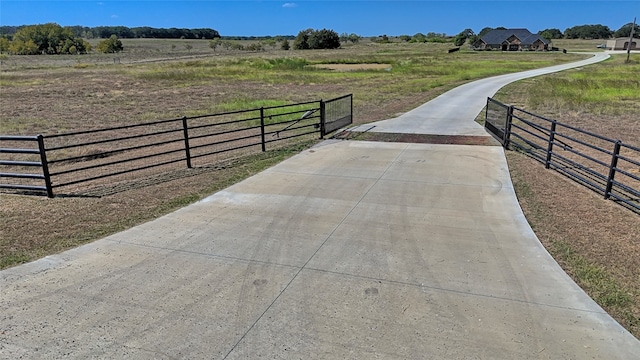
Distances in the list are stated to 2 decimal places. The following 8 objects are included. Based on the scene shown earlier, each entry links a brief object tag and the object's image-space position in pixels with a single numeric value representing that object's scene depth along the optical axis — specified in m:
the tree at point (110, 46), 141.12
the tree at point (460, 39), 141.50
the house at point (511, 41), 109.00
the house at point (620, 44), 112.56
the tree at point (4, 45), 138.12
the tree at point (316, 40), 134.75
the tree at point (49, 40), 136.25
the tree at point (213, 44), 159.06
